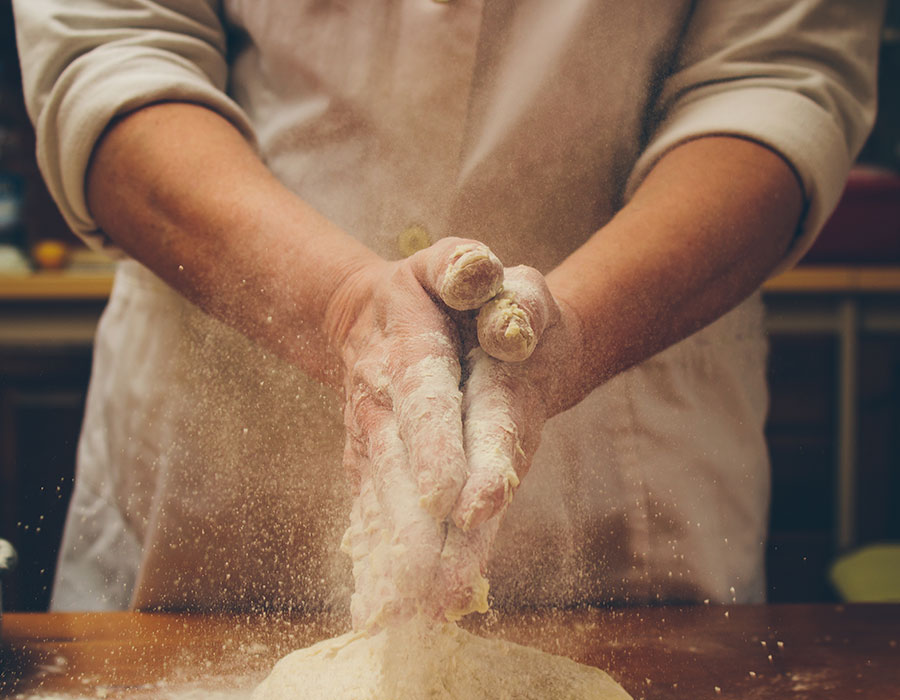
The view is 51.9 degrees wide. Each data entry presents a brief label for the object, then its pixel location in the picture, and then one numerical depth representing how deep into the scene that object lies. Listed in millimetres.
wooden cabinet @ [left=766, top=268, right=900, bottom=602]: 1514
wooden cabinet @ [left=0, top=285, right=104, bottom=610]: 1492
